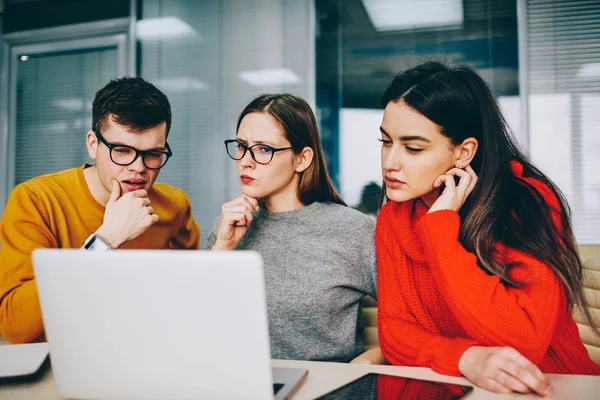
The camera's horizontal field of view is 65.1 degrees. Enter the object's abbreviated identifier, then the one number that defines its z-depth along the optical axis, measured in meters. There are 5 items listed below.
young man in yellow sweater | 1.34
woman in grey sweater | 1.37
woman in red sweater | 0.95
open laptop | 0.61
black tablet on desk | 0.77
